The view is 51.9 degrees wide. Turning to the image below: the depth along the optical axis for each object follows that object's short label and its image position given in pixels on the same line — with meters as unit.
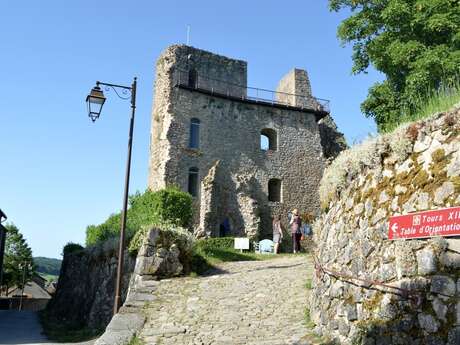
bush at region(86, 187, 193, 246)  16.31
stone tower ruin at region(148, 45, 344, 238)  25.97
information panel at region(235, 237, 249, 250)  19.57
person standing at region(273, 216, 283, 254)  21.28
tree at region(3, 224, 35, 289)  45.19
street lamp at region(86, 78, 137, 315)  9.39
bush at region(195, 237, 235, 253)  20.81
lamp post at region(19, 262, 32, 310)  42.05
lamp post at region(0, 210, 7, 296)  30.30
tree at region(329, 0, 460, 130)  14.30
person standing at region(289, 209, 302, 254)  16.97
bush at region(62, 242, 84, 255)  24.04
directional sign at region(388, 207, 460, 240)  4.85
